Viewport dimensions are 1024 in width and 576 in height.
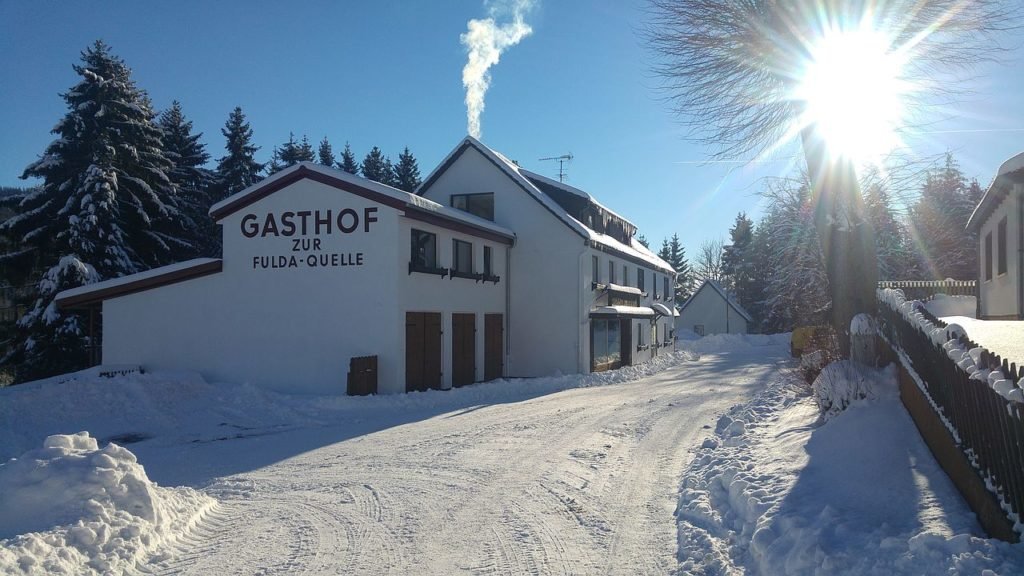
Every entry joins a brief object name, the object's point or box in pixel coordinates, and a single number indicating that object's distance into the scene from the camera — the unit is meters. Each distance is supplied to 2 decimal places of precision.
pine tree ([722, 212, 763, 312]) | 68.31
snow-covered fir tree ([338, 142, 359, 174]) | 56.78
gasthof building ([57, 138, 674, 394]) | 17.61
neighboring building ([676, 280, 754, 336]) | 61.94
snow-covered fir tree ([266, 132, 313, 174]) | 45.59
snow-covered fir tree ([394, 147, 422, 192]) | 58.97
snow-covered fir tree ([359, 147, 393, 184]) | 55.78
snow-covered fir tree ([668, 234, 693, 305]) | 86.88
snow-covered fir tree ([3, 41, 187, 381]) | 25.11
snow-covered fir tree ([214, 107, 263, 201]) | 38.72
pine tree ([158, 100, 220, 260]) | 35.59
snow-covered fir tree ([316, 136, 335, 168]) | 55.41
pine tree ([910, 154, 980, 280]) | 40.94
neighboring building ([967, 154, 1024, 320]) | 12.40
